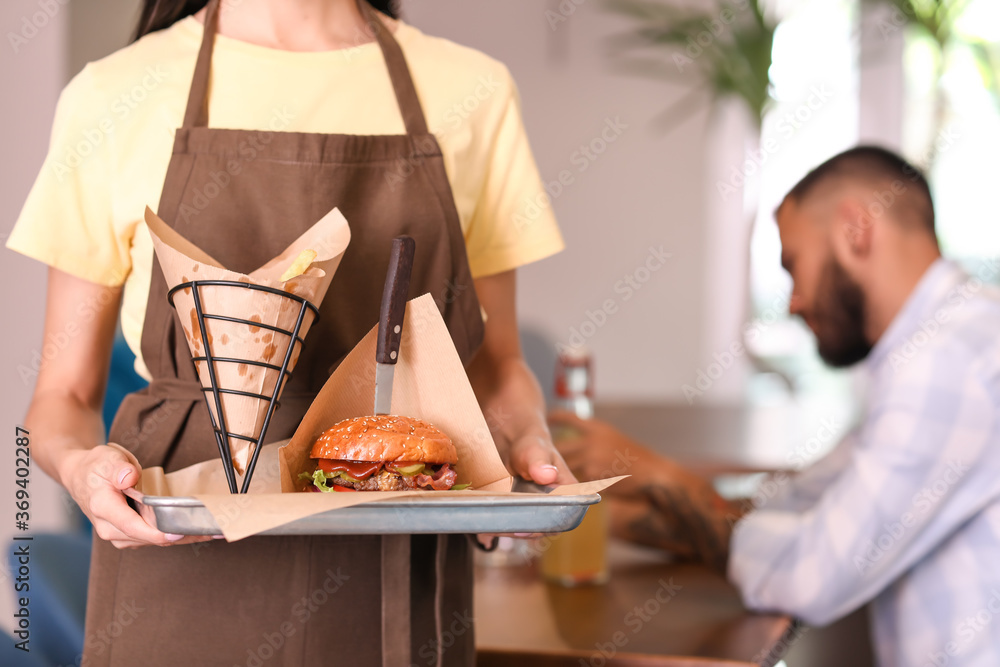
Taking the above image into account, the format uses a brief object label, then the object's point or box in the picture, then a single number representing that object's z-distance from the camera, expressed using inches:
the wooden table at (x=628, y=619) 42.4
